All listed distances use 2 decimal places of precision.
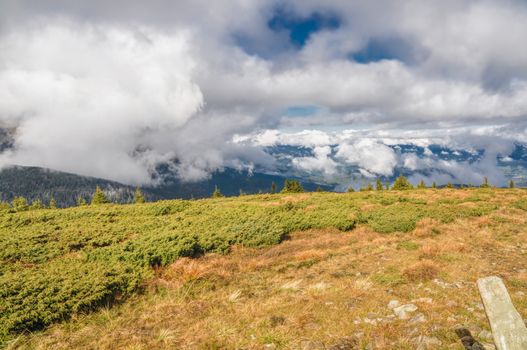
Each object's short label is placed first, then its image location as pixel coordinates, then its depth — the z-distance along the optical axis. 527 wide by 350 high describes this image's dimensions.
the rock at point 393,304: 8.85
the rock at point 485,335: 6.87
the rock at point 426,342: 6.78
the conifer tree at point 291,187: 79.19
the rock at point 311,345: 7.00
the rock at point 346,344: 6.96
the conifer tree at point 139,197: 81.97
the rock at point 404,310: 8.23
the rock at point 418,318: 7.88
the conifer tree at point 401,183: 80.69
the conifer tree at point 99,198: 76.75
